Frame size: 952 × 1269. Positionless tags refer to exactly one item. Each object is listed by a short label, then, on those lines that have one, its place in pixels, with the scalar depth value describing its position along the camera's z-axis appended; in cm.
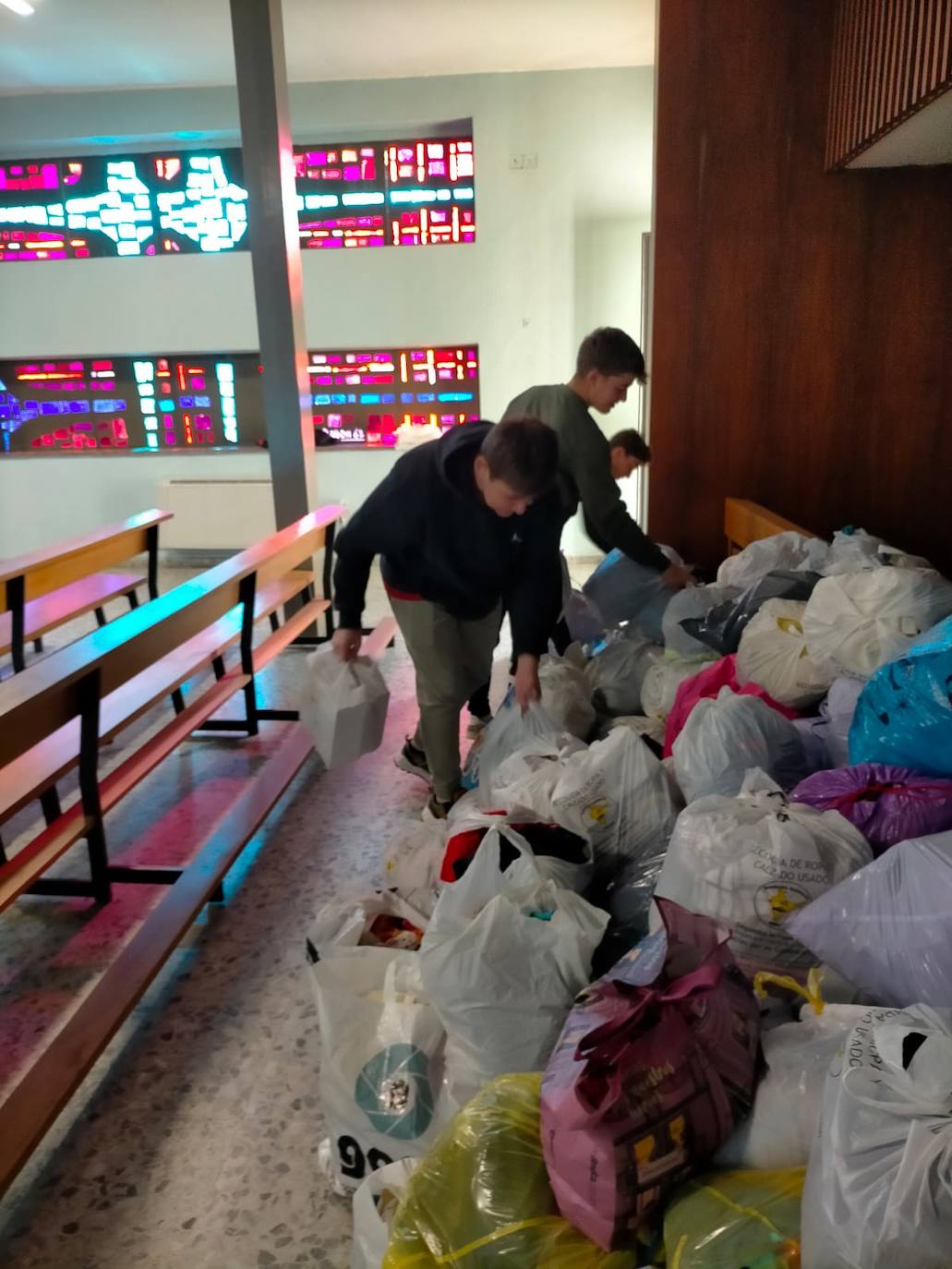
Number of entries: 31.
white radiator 619
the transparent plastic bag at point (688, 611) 254
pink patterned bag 90
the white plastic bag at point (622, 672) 274
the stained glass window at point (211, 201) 591
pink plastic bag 207
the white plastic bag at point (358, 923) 158
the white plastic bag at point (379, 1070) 130
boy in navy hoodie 205
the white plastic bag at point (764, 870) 123
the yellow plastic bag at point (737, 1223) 83
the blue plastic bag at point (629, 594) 294
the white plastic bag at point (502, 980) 120
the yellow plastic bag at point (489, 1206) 94
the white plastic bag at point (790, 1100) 96
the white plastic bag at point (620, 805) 169
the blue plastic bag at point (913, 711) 137
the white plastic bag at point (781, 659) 195
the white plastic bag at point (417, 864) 175
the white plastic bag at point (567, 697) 253
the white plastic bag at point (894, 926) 104
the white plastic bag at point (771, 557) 252
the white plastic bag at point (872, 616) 175
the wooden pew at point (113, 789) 155
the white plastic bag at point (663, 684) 244
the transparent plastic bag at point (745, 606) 231
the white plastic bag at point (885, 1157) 72
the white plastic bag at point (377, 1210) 109
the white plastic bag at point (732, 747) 168
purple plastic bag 131
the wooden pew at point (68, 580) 348
